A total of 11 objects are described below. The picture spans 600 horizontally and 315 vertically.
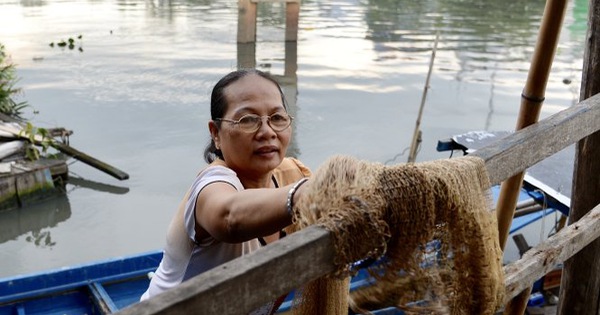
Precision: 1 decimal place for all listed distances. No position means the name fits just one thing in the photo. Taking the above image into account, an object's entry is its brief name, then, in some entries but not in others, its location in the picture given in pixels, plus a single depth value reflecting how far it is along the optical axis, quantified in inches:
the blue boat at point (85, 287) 165.9
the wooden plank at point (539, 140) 63.4
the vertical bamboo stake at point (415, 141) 314.2
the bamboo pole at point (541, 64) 103.0
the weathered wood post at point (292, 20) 624.1
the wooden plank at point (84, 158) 353.8
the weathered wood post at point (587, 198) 102.1
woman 57.1
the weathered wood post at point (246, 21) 616.8
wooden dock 316.5
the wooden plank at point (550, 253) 75.5
